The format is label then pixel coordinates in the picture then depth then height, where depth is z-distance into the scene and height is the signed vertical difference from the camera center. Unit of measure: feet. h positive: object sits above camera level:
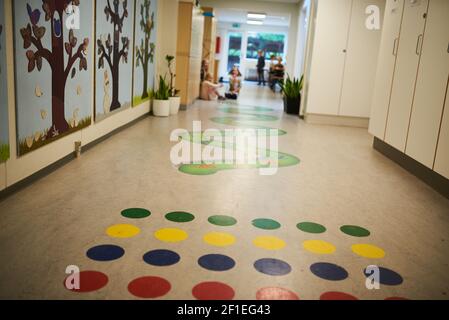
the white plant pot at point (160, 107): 22.39 -2.60
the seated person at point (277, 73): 50.15 -0.97
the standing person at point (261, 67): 56.37 -0.44
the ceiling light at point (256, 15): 44.09 +5.05
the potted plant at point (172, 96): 23.52 -2.08
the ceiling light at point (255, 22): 59.21 +5.68
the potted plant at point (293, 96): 27.48 -1.87
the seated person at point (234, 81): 37.78 -1.65
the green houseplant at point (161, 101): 22.43 -2.24
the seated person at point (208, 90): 32.89 -2.26
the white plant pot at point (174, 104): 23.45 -2.52
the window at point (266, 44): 68.74 +3.12
